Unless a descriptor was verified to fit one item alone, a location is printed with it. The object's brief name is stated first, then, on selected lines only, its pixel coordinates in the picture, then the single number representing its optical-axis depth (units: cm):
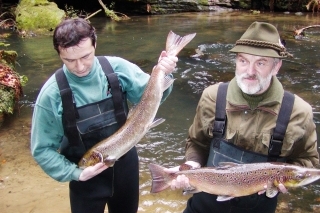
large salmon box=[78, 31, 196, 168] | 262
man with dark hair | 247
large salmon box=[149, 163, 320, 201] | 230
